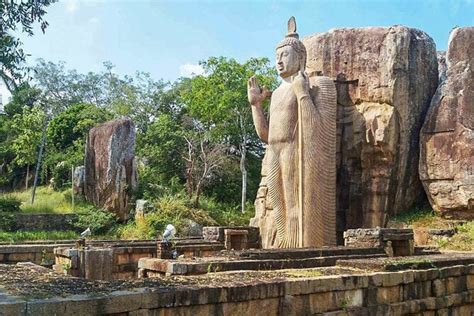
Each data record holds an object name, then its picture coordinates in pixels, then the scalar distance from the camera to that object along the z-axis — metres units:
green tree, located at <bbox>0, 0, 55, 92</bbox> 6.12
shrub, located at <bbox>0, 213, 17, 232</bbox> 20.09
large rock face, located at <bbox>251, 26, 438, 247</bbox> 13.03
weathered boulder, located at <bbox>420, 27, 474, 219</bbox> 12.52
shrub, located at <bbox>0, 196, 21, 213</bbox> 21.91
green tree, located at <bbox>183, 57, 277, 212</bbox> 26.02
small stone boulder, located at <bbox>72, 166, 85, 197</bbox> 24.30
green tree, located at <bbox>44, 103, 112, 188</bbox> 28.23
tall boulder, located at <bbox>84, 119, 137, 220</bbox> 21.92
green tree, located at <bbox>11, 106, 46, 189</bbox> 27.84
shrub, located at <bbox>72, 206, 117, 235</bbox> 20.77
